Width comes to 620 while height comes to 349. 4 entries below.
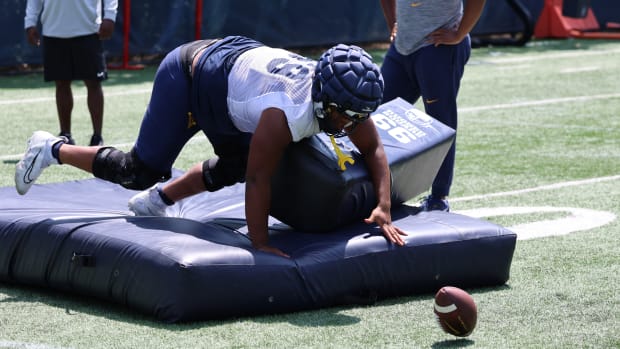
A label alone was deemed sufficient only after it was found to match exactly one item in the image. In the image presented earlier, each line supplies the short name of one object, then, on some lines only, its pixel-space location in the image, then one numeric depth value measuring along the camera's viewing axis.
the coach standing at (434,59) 11.86
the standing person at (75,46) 16.97
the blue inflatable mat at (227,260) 8.30
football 7.74
